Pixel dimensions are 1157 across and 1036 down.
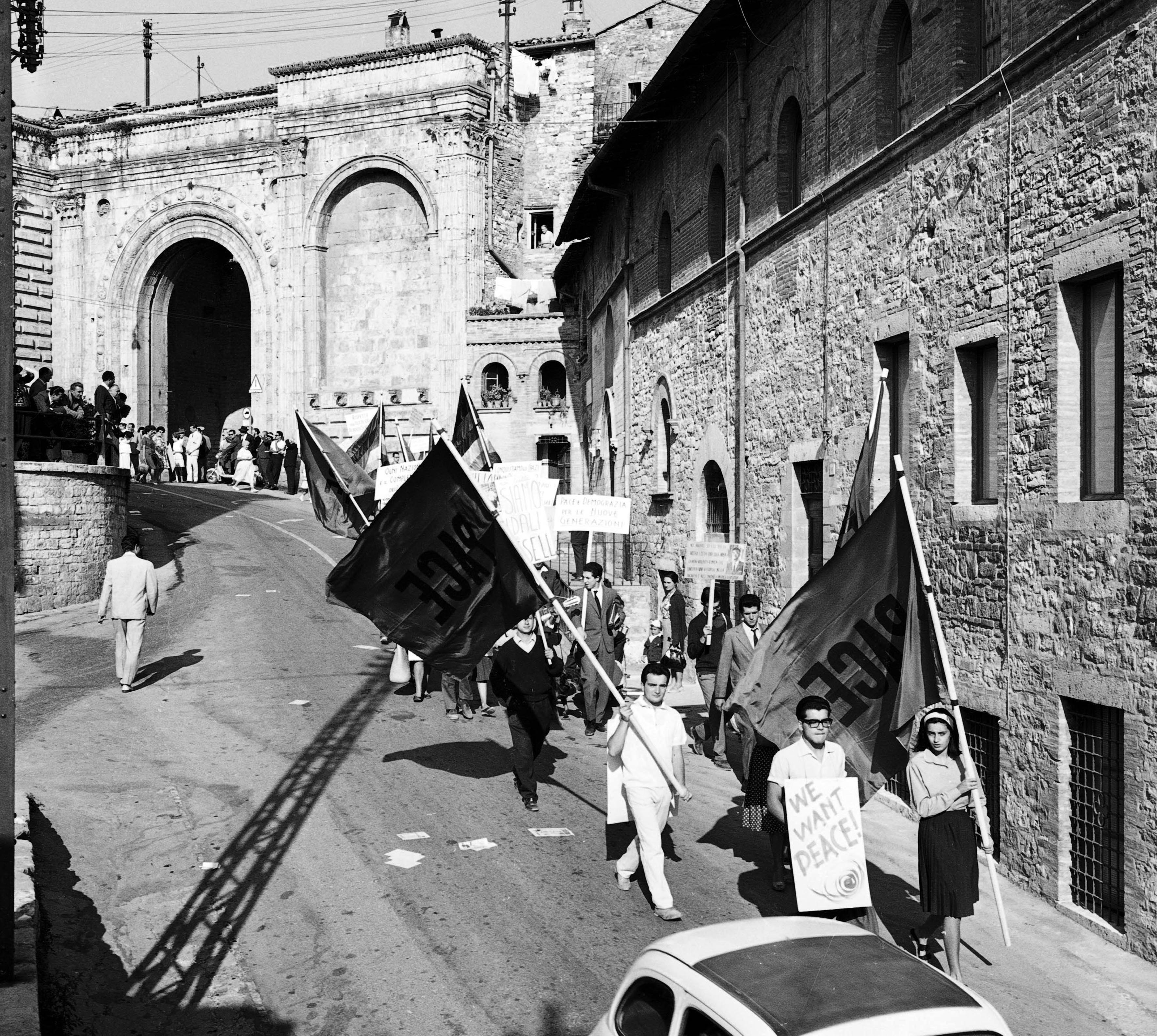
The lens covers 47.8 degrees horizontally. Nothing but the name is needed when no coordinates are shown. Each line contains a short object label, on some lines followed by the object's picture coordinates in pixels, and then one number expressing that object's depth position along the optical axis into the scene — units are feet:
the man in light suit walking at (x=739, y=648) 38.22
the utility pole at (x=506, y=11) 161.17
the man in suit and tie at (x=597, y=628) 47.96
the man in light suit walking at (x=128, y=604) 51.44
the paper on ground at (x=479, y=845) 33.19
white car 14.85
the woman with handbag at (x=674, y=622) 50.06
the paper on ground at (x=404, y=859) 31.73
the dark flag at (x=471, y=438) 64.28
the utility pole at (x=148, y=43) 217.97
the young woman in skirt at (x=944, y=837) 25.20
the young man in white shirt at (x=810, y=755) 25.90
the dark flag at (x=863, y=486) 32.53
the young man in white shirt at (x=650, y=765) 28.71
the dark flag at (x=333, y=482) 64.13
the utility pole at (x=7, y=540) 21.15
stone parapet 70.64
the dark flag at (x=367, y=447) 72.43
